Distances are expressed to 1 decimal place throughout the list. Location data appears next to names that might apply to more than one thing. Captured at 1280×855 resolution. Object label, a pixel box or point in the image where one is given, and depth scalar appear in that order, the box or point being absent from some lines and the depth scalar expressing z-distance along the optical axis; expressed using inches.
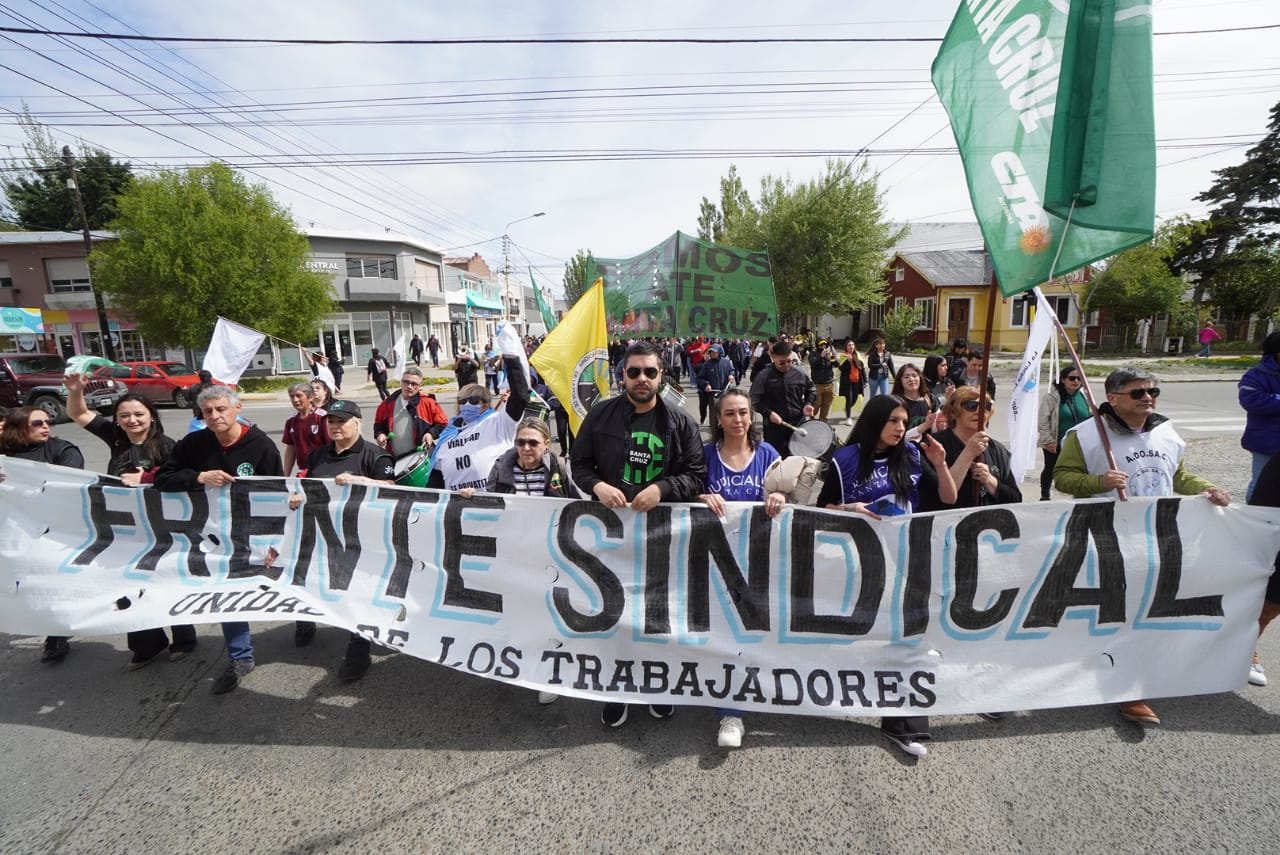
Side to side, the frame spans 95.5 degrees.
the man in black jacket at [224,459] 137.2
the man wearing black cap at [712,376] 465.4
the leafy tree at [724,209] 1684.7
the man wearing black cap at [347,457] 150.0
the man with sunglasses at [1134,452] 127.3
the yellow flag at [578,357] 196.4
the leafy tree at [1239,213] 1283.2
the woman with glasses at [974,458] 124.0
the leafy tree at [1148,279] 1117.7
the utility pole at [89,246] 876.0
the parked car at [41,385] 577.8
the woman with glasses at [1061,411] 193.8
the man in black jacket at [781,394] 252.4
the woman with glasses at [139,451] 147.6
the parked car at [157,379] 692.5
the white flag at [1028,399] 158.7
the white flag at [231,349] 254.7
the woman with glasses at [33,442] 154.6
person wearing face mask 175.0
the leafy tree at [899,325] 1326.3
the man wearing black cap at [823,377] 421.4
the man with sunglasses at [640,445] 126.0
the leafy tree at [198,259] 846.5
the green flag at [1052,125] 90.7
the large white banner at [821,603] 119.0
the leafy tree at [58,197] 1633.9
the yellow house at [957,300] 1338.6
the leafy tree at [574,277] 2666.6
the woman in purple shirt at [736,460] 128.3
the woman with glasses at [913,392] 216.8
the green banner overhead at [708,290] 333.4
